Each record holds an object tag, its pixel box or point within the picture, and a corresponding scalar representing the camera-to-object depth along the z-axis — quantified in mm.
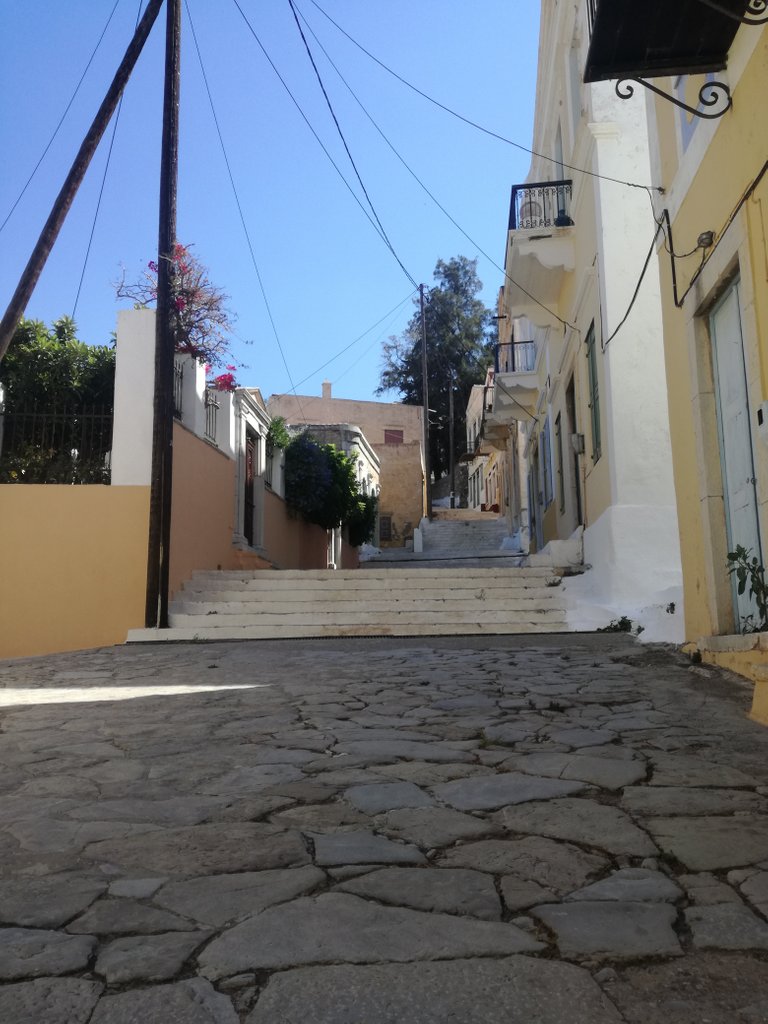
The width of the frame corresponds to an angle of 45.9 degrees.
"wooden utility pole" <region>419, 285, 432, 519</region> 37469
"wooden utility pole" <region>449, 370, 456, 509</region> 46750
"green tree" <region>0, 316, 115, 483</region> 11492
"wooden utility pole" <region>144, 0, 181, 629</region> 10438
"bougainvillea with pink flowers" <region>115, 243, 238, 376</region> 11289
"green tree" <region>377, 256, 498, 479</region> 47562
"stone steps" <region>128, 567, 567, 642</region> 9773
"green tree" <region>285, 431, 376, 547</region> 19078
